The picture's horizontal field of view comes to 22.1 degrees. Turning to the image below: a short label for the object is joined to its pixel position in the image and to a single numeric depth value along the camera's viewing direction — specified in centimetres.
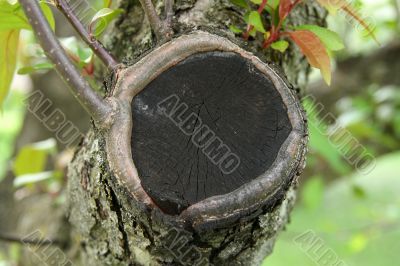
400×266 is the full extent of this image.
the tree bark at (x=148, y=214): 64
